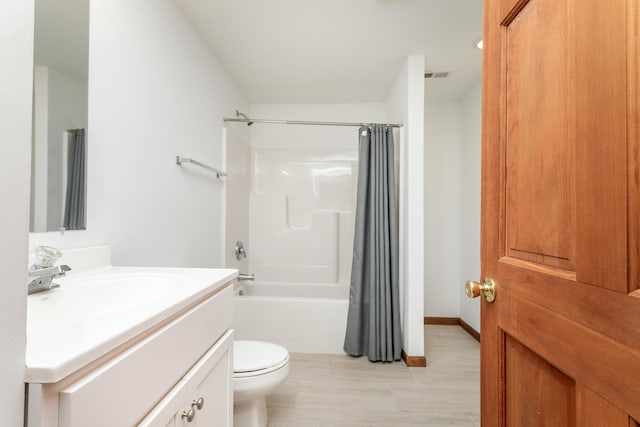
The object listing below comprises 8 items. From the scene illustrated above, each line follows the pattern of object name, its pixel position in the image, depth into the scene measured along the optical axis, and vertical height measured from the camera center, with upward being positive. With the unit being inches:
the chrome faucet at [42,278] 32.1 -6.4
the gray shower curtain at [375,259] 92.2 -12.3
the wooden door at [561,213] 18.4 +0.6
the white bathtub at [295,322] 96.7 -32.3
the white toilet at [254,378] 55.2 -29.0
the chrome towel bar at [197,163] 70.1 +13.6
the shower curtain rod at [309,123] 97.0 +31.1
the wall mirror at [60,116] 38.7 +13.6
